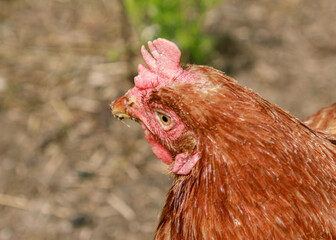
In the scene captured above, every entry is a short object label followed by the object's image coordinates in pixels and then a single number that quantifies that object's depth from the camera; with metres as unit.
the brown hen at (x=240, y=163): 0.86
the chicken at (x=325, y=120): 0.94
